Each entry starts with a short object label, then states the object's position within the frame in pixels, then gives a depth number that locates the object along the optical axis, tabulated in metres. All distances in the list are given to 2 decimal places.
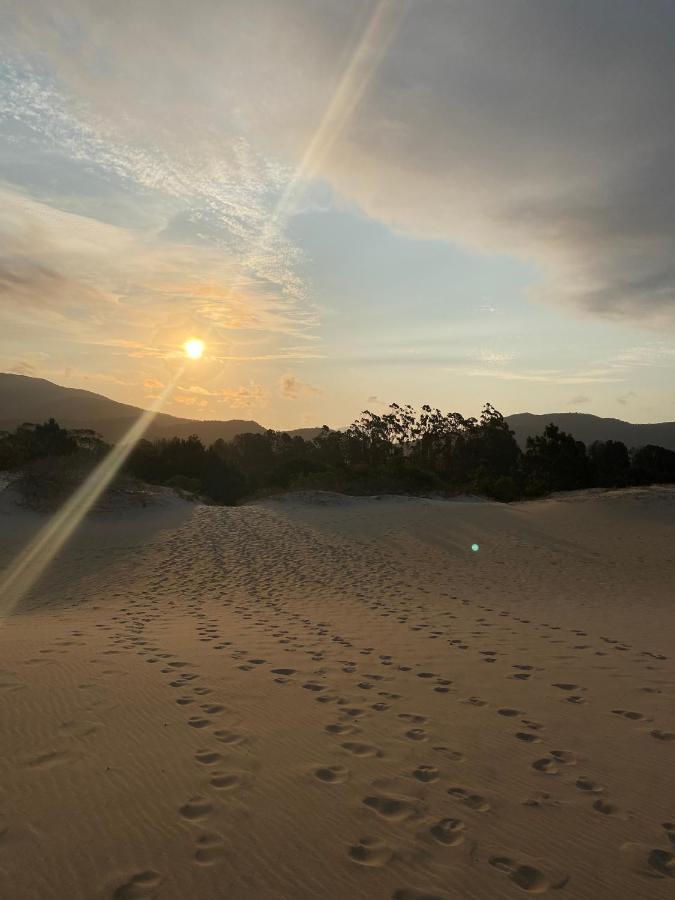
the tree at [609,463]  53.22
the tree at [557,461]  52.97
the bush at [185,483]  34.58
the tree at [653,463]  52.53
